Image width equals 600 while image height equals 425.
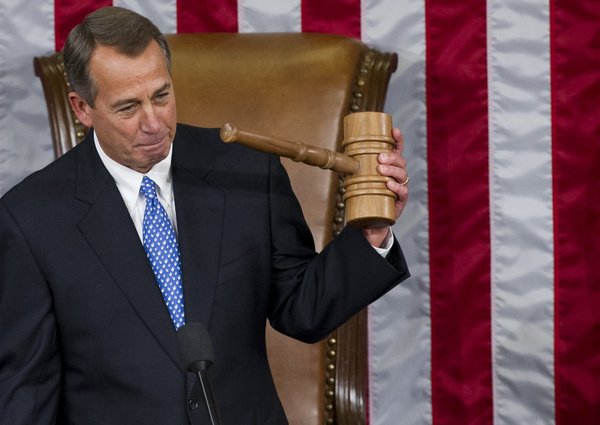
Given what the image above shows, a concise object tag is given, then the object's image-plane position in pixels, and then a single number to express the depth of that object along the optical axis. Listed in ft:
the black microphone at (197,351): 31.10
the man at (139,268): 32.38
